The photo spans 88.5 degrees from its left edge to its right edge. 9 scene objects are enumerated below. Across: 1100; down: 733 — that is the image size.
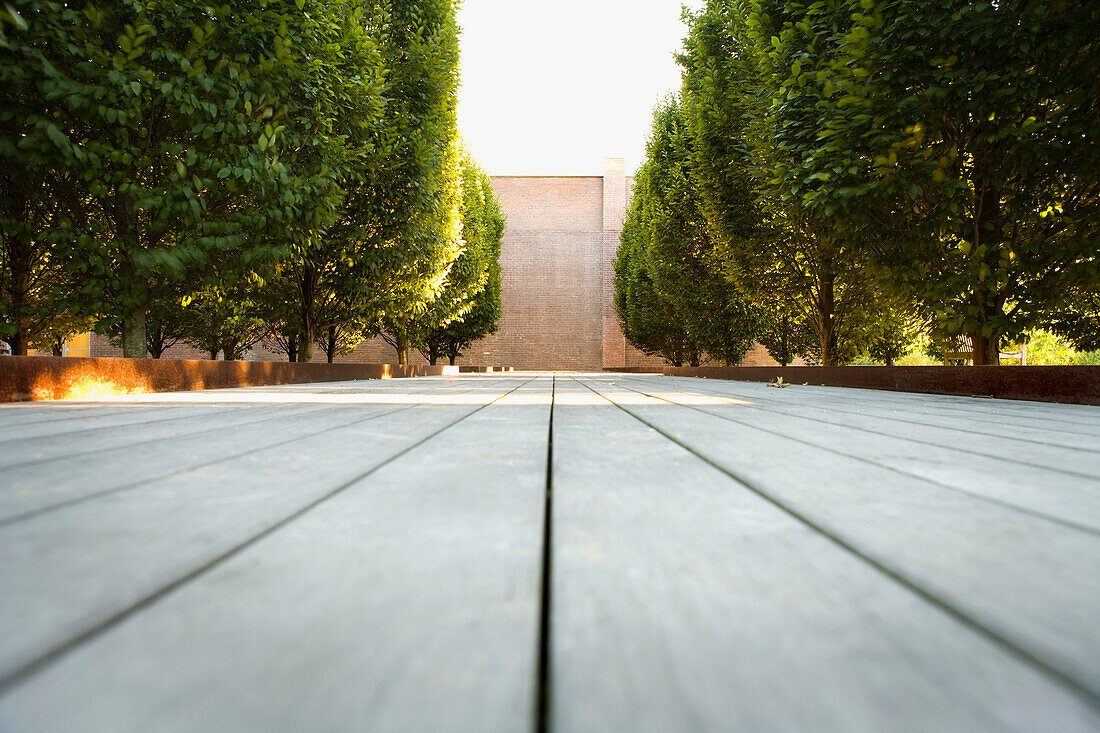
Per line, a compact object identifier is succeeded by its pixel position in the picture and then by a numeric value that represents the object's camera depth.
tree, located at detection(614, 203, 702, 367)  15.55
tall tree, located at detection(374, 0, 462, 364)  7.72
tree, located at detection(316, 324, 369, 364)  13.00
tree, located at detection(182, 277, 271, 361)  10.41
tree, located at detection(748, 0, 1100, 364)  3.68
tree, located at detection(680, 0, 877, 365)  7.11
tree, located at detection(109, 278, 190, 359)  9.97
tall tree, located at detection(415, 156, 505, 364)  13.46
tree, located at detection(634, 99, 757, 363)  11.26
